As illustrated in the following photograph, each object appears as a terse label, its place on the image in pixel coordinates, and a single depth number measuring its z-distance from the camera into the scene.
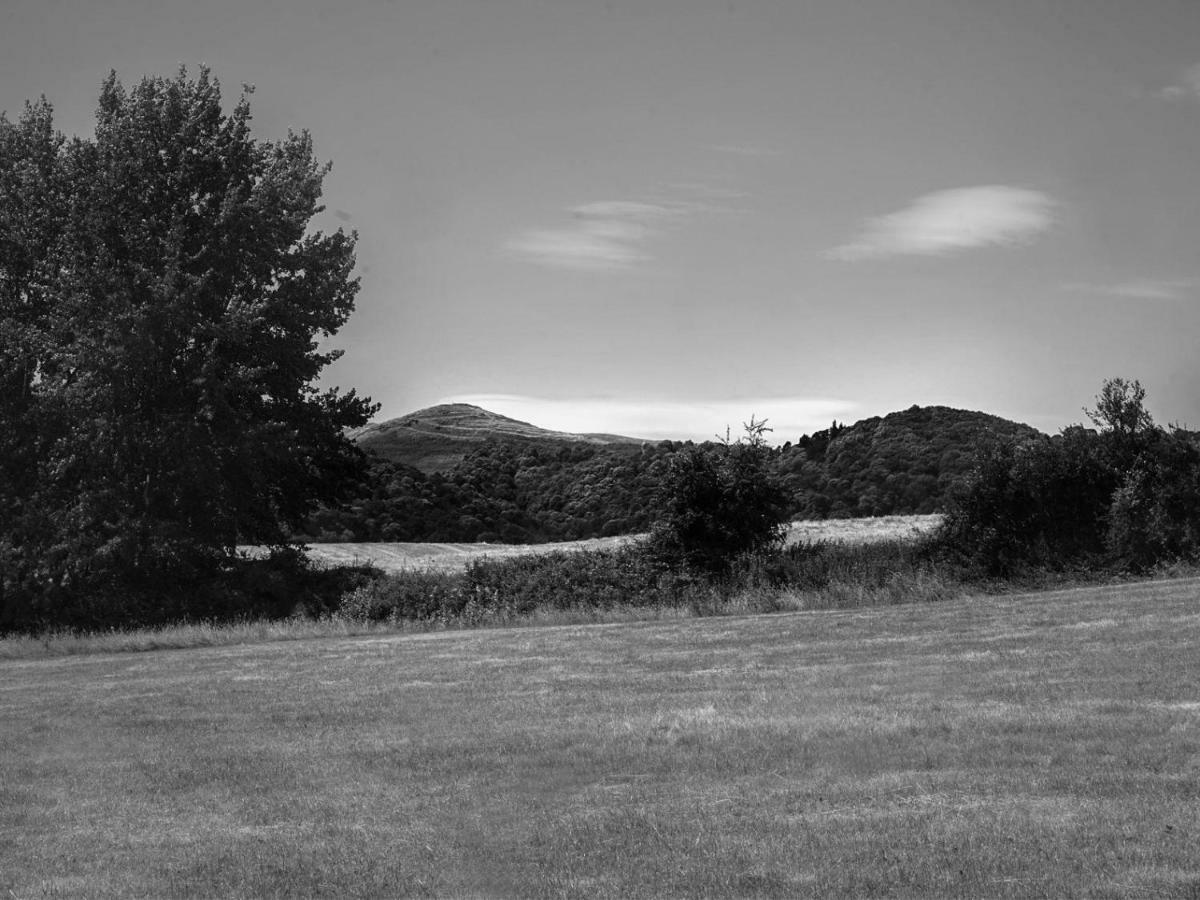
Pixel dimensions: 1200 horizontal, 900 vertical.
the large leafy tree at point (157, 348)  38.81
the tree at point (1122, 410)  33.66
